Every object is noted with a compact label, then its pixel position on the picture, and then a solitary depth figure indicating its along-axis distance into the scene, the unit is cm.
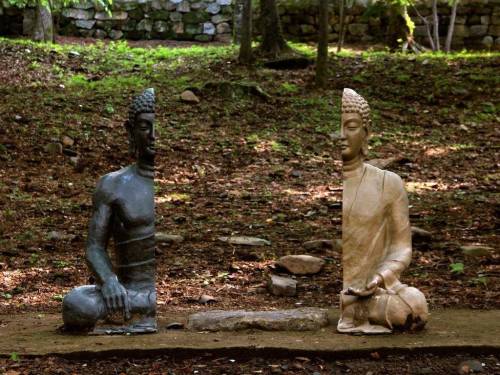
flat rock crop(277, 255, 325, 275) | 751
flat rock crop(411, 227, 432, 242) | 827
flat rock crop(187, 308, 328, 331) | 559
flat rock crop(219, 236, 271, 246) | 834
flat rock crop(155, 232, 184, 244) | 838
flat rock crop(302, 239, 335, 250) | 823
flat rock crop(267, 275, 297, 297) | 693
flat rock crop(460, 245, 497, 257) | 774
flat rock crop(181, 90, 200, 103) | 1365
